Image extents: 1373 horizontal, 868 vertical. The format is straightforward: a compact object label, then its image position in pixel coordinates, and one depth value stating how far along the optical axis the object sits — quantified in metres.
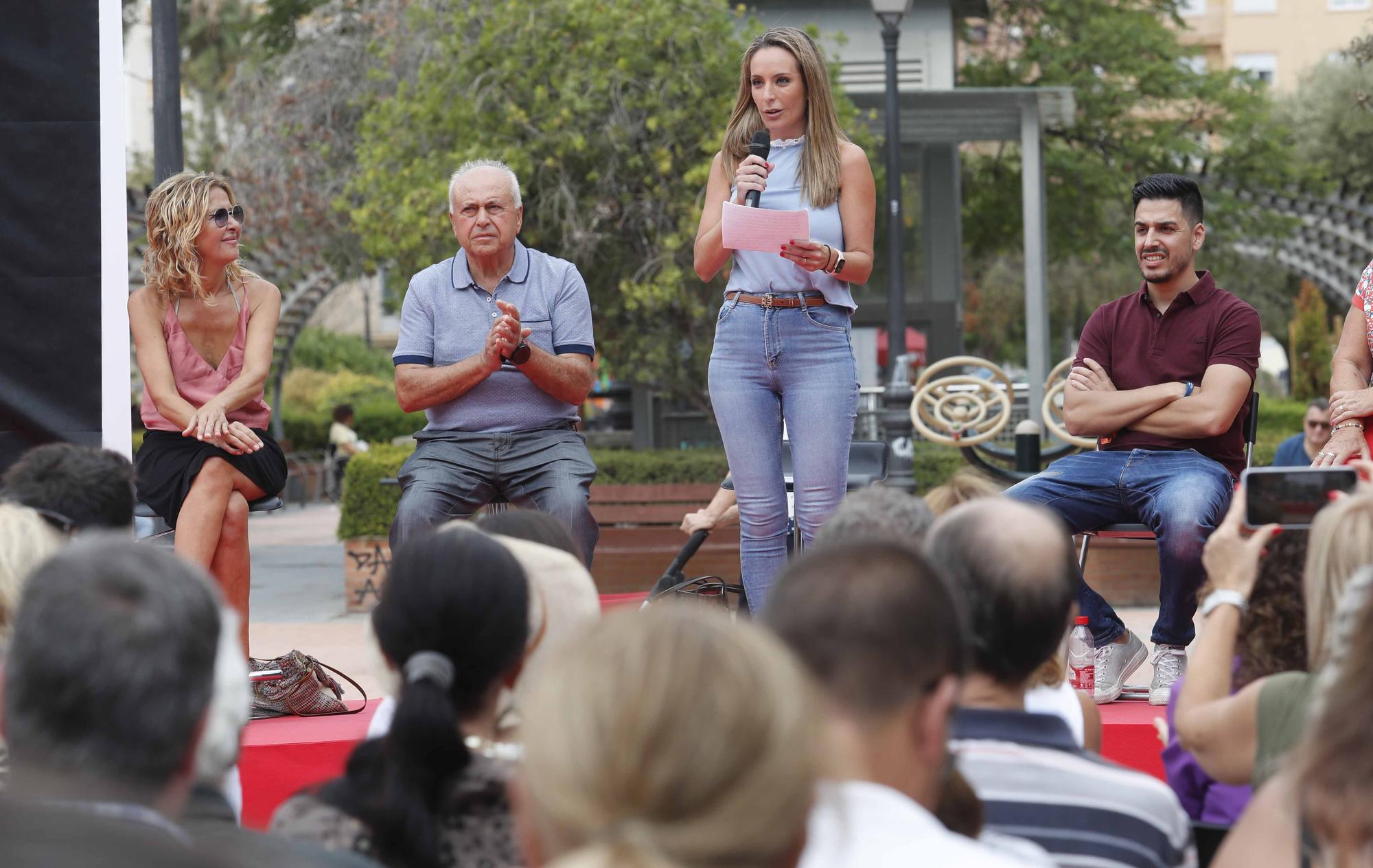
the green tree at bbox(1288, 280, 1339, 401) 21.12
